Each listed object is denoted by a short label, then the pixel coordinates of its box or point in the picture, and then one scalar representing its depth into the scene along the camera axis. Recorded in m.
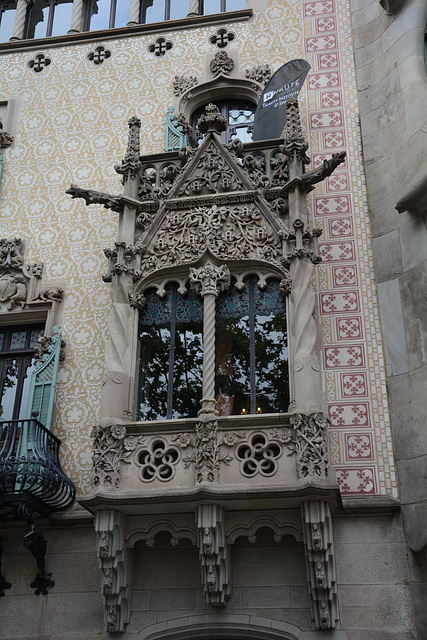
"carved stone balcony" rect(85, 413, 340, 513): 9.45
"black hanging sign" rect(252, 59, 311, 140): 12.73
